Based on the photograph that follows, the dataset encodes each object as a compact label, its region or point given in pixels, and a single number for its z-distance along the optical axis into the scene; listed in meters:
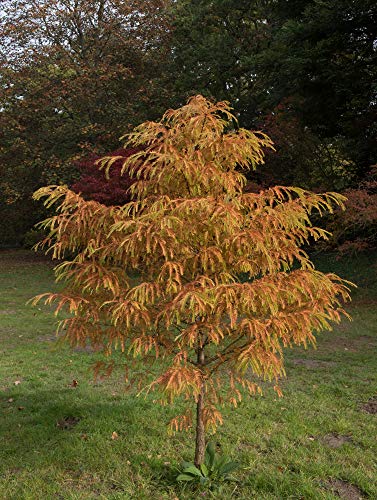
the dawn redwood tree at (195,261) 2.99
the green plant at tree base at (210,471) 3.63
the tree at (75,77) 19.38
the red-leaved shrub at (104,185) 15.38
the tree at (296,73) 12.16
